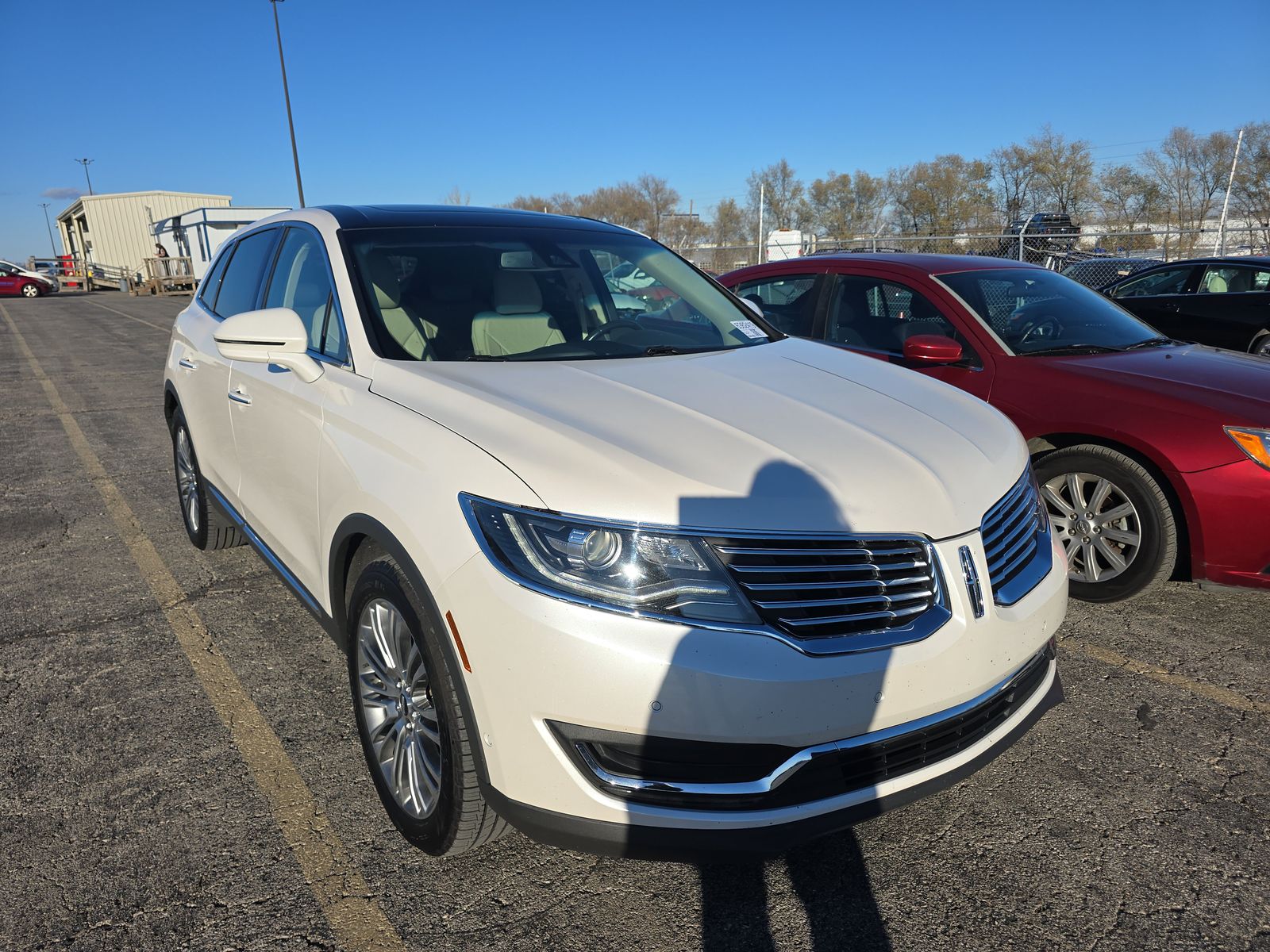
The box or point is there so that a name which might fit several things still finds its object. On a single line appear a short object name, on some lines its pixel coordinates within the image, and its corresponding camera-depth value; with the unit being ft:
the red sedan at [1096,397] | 12.07
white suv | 6.17
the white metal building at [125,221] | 196.75
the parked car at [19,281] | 125.80
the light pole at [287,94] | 95.96
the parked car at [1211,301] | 30.99
